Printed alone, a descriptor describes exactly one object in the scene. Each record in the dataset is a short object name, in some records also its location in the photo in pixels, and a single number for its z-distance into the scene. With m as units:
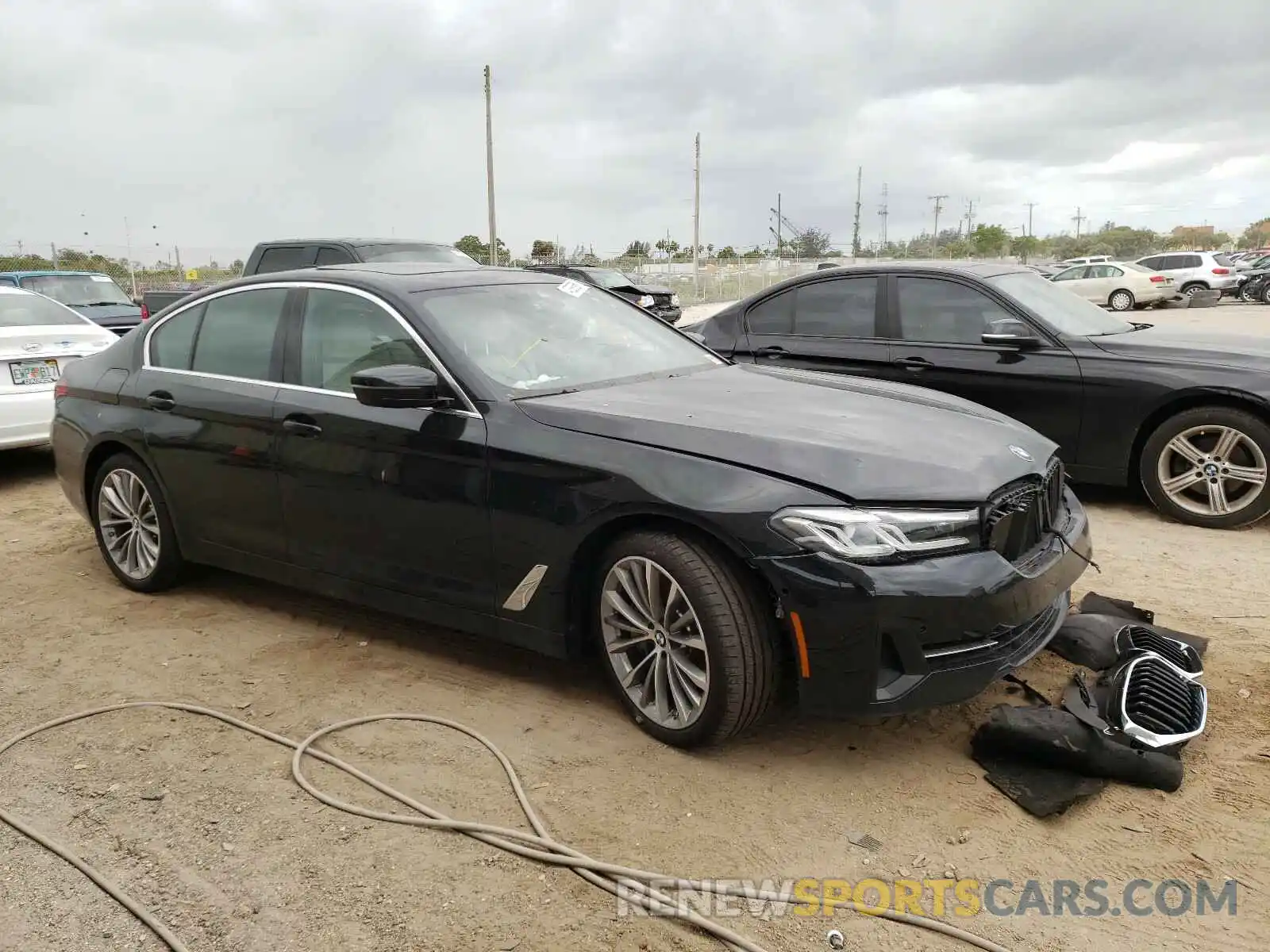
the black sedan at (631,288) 18.97
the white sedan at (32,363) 7.48
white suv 28.94
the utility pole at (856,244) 60.88
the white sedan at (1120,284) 28.23
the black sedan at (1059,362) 5.62
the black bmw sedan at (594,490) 2.94
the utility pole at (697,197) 48.34
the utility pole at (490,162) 32.53
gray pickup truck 10.77
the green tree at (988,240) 72.31
